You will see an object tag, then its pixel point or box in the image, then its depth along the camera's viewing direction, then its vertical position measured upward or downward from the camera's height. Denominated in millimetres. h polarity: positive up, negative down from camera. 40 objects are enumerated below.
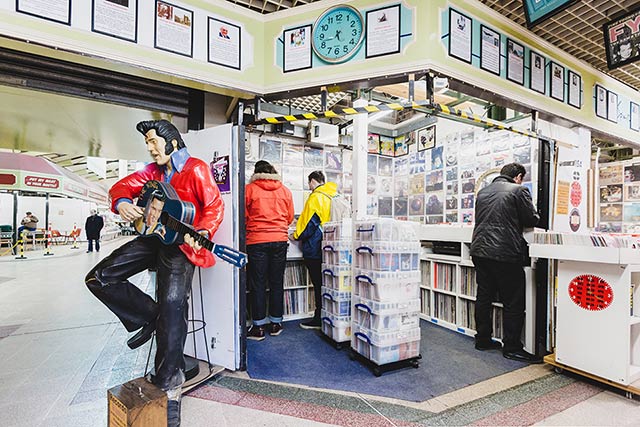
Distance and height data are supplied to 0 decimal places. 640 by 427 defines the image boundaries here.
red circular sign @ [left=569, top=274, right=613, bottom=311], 2334 -544
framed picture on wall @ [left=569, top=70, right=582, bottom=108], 3234 +1296
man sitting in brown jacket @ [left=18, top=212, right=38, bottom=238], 12211 -309
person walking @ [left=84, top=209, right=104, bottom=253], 11922 -434
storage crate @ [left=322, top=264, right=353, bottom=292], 3100 -580
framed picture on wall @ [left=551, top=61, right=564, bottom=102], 3053 +1299
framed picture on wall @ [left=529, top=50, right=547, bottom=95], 2850 +1291
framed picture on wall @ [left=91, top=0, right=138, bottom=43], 1986 +1227
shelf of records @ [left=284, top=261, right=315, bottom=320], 4027 -951
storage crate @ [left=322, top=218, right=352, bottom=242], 3137 -125
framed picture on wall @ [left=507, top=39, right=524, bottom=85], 2680 +1303
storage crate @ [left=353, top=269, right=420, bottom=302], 2580 -549
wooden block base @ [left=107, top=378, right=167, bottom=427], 1363 -823
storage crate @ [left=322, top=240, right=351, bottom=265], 3111 -336
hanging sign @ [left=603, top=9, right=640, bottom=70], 2600 +1469
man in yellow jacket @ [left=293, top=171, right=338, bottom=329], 3588 -95
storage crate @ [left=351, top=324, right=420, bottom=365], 2543 -1029
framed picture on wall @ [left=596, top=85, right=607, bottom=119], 3577 +1296
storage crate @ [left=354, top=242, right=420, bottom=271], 2596 -311
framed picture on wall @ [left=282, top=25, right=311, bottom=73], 2490 +1294
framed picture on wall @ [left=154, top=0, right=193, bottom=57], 2182 +1276
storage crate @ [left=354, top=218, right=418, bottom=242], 2617 -106
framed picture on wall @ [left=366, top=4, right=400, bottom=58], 2266 +1305
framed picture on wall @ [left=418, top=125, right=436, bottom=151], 4983 +1243
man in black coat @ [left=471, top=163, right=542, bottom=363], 2902 -306
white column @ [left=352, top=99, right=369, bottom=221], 2959 +486
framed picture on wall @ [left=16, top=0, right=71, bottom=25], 1811 +1168
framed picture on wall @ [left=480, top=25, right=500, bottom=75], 2504 +1309
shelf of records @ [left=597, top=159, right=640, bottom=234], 5051 +360
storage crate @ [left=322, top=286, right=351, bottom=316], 3086 -816
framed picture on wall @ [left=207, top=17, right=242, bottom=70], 2379 +1286
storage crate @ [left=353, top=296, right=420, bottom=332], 2566 -784
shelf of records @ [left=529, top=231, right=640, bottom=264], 2236 -210
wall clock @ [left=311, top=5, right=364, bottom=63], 2361 +1350
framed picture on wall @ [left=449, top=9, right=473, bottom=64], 2313 +1319
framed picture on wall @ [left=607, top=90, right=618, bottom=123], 3715 +1295
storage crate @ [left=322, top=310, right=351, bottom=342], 3071 -1050
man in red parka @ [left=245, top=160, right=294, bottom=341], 3328 -256
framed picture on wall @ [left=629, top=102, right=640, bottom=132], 4031 +1275
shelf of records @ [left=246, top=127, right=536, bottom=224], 4043 +705
